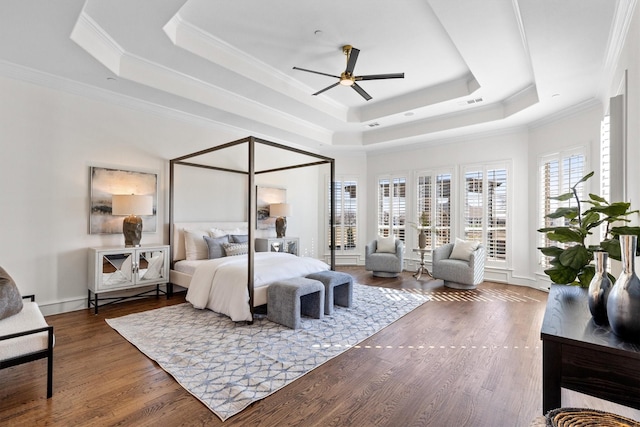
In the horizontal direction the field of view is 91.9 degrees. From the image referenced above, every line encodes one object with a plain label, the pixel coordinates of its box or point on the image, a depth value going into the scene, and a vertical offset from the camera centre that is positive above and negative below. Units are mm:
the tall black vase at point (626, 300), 1233 -332
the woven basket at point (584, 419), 1032 -687
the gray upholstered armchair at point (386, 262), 6399 -941
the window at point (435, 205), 6836 +287
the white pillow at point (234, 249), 4852 -520
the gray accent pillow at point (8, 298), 2385 -669
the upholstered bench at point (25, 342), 2068 -890
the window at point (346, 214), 7902 +73
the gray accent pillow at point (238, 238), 5246 -376
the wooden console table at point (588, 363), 1164 -575
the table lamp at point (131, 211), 4172 +60
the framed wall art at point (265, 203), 6371 +271
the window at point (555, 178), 4938 +679
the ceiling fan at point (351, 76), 3586 +1770
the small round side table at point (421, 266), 6498 -1038
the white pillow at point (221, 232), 5152 -271
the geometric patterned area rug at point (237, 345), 2346 -1277
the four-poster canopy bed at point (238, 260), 3607 -619
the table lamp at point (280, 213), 6402 +69
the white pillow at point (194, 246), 4902 -482
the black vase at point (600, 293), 1463 -355
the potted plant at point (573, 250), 2066 -220
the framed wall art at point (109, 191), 4262 +358
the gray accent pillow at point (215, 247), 4844 -490
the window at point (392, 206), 7484 +278
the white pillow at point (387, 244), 6654 -593
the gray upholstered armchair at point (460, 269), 5441 -936
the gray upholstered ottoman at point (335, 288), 3992 -971
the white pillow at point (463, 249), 5688 -586
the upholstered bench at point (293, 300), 3494 -997
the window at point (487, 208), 6113 +200
